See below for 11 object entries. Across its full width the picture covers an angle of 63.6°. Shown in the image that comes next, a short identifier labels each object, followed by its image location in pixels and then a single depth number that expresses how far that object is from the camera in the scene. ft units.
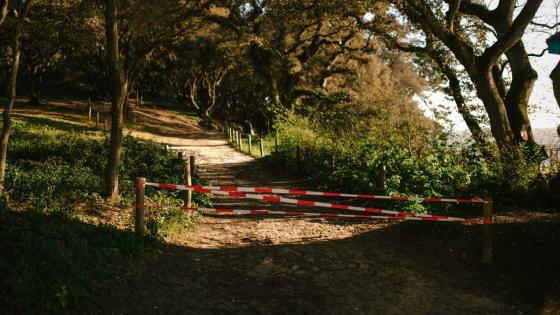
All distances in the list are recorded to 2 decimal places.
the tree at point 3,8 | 34.53
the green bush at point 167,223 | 28.32
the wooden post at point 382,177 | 38.58
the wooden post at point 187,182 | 35.48
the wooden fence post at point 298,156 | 59.16
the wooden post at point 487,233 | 26.53
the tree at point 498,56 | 37.42
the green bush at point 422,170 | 35.27
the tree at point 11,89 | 33.21
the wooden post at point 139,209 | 26.07
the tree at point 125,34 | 32.07
